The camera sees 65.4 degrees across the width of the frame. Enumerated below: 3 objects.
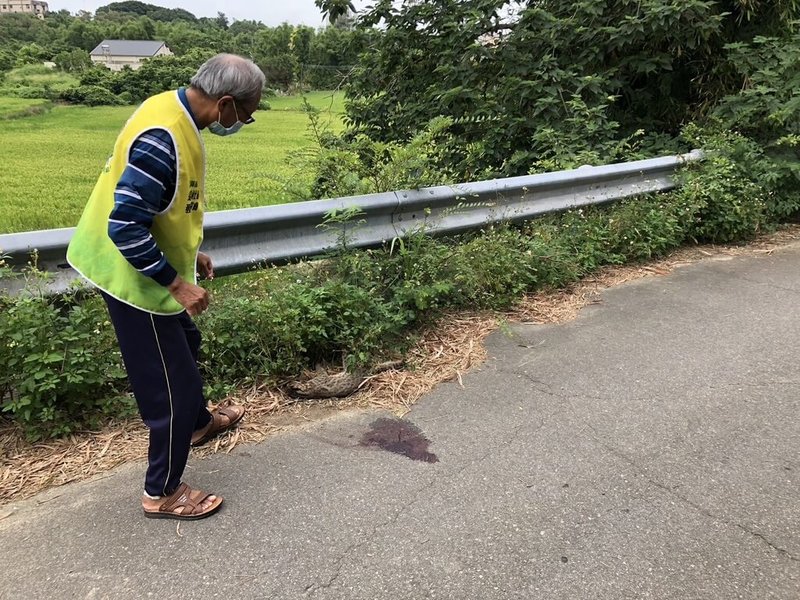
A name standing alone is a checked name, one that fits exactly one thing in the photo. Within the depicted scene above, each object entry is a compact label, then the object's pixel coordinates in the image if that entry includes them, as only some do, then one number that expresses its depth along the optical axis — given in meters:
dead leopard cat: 3.33
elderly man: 2.13
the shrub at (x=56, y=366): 2.79
